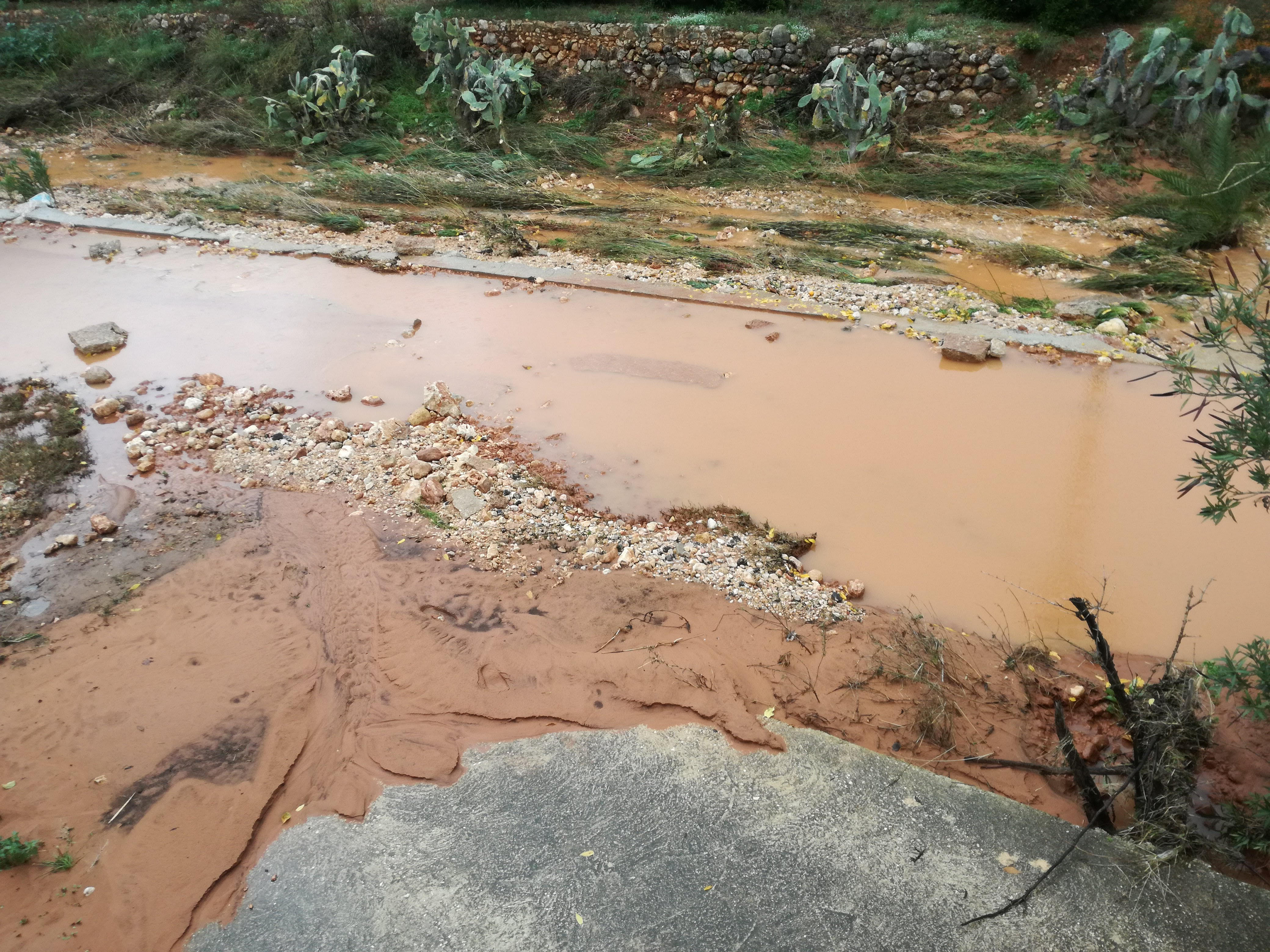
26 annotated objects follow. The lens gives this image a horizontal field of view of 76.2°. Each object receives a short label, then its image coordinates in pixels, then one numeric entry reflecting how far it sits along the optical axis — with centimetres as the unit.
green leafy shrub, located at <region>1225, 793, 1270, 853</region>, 280
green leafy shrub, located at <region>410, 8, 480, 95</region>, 1069
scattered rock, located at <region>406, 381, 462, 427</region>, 549
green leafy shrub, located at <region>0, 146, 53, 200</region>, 929
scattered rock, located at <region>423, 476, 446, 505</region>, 475
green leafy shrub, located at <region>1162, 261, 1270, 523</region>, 245
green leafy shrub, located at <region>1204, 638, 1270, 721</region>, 268
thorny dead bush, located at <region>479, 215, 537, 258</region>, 789
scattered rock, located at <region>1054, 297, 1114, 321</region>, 653
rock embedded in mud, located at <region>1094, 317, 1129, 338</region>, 616
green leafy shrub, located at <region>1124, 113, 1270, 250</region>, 687
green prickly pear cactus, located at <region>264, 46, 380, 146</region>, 1061
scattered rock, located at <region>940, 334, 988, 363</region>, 598
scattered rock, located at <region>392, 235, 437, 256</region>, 791
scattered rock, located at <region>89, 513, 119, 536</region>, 460
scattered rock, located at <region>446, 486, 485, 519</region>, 466
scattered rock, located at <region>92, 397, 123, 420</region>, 563
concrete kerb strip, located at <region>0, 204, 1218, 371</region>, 616
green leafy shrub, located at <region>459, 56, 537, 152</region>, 1014
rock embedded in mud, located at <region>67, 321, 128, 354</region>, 646
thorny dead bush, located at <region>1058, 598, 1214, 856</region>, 288
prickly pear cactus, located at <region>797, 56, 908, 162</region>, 909
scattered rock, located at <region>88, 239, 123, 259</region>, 811
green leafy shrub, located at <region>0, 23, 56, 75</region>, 1285
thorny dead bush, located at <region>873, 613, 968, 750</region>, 336
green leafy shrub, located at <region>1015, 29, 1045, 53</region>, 969
